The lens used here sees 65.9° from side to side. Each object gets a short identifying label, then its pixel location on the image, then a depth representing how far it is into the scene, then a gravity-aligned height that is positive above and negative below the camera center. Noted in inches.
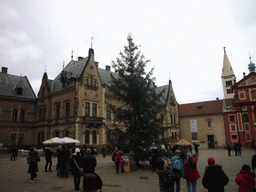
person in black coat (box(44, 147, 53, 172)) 570.3 -55.0
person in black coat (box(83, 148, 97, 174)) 298.8 -44.8
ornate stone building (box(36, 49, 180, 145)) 1198.9 +187.0
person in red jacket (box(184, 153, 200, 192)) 285.7 -59.1
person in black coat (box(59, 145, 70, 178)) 486.2 -73.6
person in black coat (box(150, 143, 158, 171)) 522.3 -62.1
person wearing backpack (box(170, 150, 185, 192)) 282.4 -55.1
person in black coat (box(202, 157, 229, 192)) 224.1 -54.7
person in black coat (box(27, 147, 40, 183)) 427.5 -61.7
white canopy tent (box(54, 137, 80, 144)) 831.0 -30.4
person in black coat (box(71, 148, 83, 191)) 362.3 -67.1
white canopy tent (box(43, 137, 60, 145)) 850.3 -30.6
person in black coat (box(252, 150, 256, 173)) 302.5 -48.9
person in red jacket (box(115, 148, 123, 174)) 525.7 -64.6
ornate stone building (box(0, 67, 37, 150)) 1365.7 +162.1
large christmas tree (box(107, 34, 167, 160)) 637.9 +86.1
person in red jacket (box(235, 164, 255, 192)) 214.1 -54.1
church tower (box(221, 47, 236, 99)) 3145.7 +841.7
